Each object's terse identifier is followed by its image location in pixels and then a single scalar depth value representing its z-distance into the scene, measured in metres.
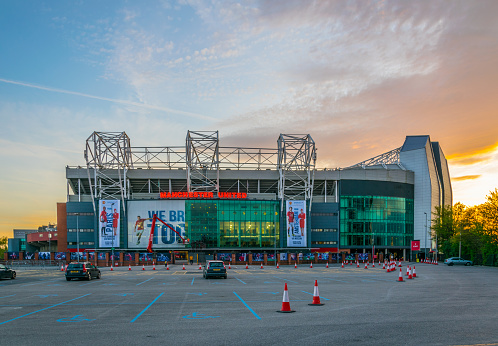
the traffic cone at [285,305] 16.47
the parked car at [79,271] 35.15
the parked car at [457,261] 70.26
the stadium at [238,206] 93.50
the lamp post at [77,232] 90.66
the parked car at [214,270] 36.38
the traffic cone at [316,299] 18.42
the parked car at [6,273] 37.72
